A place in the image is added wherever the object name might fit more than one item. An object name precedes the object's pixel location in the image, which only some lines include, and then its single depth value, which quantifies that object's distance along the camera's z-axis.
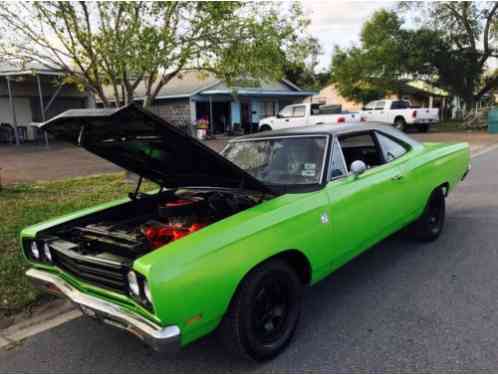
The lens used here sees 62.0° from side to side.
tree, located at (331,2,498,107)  28.78
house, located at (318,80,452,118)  41.50
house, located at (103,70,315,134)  23.72
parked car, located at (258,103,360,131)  19.61
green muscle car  2.39
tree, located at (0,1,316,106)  7.48
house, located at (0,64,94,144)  21.97
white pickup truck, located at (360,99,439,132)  22.27
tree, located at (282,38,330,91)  47.54
